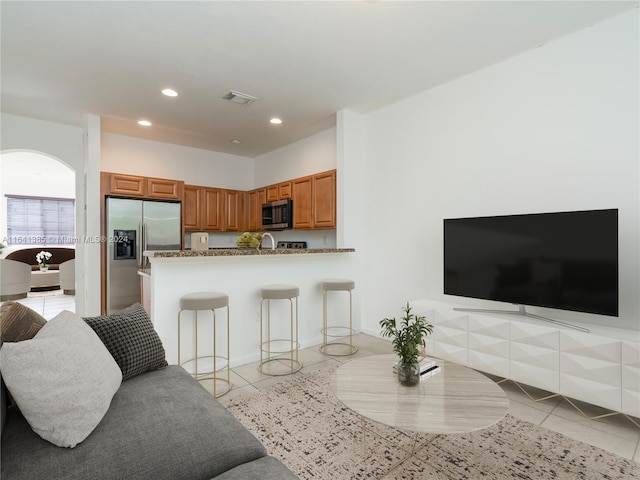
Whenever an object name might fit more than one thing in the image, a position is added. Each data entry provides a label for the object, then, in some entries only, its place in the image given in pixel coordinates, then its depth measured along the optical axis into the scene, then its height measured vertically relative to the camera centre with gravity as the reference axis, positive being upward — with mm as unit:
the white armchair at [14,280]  6566 -864
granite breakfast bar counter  2865 -449
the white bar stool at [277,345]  3166 -1146
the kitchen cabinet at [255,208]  5996 +556
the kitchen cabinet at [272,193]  5625 +763
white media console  2080 -839
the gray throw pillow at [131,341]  1739 -559
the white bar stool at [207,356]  2652 -1059
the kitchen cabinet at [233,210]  6125 +507
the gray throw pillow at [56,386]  1156 -538
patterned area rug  1722 -1205
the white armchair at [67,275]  7484 -843
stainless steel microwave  5215 +370
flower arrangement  8305 -516
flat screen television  2303 -169
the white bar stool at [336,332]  3666 -1157
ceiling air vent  3644 +1566
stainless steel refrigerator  4418 -51
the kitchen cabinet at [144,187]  4637 +746
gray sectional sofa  1078 -740
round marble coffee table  1427 -785
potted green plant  1768 -596
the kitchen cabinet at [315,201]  4535 +530
